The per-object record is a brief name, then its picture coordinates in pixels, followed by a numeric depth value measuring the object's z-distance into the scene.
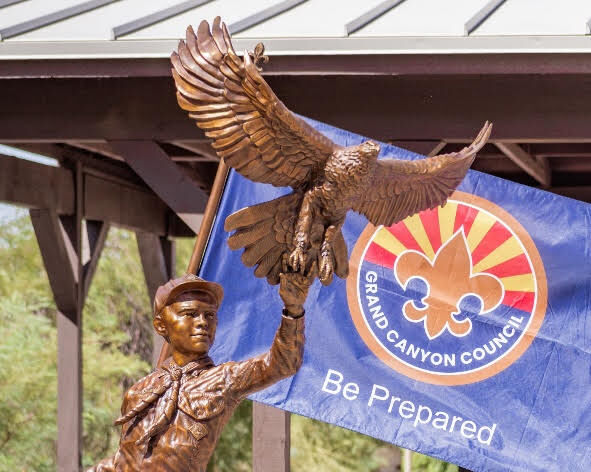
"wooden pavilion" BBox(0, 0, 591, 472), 10.46
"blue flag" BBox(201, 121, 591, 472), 10.86
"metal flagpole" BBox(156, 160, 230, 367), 8.74
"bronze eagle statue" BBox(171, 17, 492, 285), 6.52
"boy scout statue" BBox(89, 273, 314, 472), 6.93
